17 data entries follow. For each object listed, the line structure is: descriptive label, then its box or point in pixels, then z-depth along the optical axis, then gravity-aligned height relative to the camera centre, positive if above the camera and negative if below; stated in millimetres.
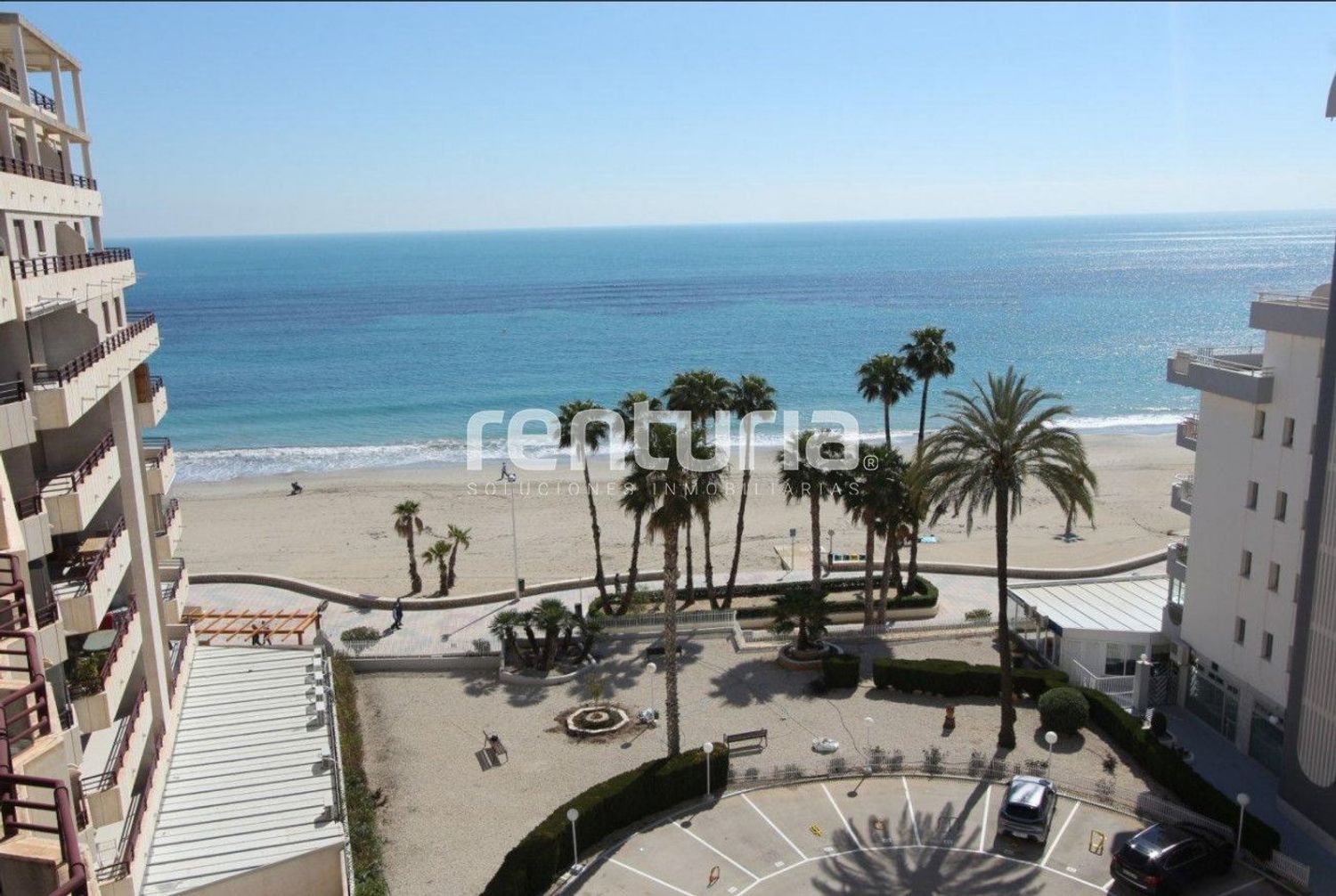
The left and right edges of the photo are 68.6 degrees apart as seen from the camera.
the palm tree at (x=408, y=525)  41094 -11256
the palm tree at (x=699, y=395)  35281 -5283
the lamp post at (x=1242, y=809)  19422 -11705
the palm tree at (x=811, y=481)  34156 -8213
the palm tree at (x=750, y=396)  36344 -5539
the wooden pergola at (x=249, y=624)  30625 -12048
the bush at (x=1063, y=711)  26031 -12395
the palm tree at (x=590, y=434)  37750 -7086
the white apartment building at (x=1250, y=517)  23266 -7200
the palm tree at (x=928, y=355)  39531 -4576
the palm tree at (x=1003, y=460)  24484 -5563
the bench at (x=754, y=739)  25766 -12875
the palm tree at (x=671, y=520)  22578 -6474
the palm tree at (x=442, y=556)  39656 -12188
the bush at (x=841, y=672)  29781 -12820
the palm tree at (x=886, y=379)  39094 -5464
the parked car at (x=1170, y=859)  19141 -12213
